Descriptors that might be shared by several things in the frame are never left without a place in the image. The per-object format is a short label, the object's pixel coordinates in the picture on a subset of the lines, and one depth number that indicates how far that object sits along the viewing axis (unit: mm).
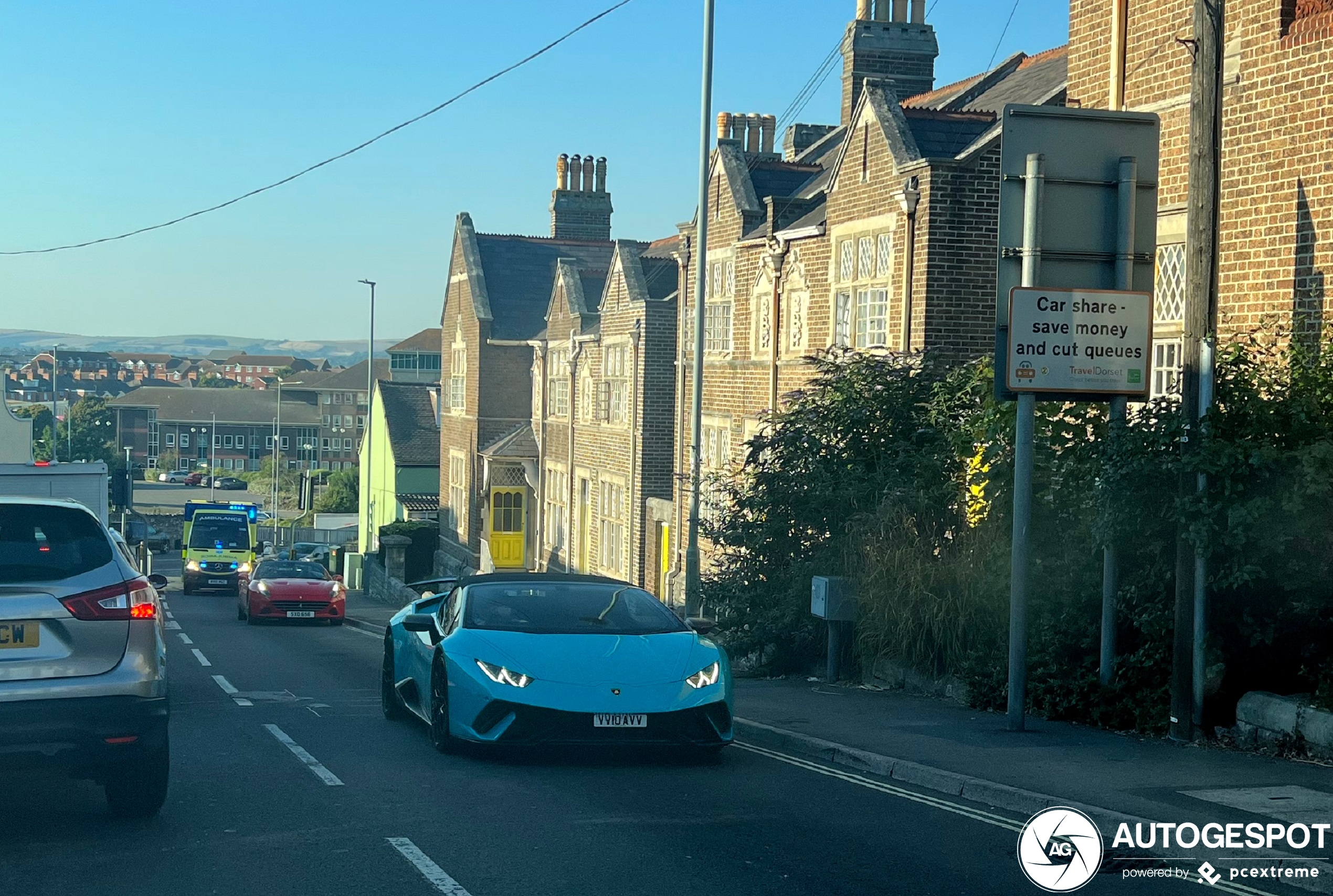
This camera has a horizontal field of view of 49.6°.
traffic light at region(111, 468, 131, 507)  22000
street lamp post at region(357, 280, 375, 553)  58388
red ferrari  29438
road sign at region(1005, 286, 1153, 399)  10797
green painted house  57969
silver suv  7090
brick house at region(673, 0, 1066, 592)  18938
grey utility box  14961
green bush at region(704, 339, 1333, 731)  10055
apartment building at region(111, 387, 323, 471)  150250
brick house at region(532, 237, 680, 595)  32000
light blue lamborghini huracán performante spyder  9461
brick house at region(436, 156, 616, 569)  42594
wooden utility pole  10125
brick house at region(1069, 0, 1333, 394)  12547
